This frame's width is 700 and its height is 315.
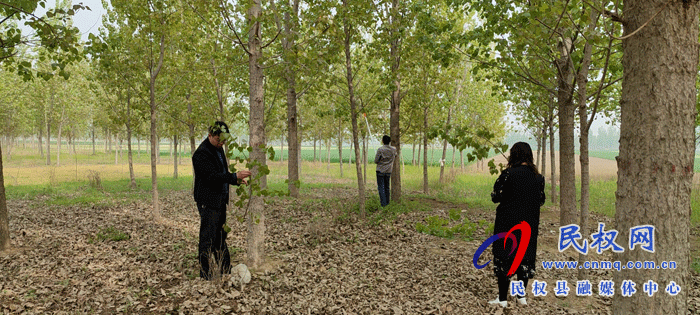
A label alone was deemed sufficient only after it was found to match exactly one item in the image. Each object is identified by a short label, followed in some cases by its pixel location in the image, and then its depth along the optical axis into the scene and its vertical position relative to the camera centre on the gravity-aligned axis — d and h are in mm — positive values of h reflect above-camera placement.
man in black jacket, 4289 -517
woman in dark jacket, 3715 -587
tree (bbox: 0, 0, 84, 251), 5074 +1734
